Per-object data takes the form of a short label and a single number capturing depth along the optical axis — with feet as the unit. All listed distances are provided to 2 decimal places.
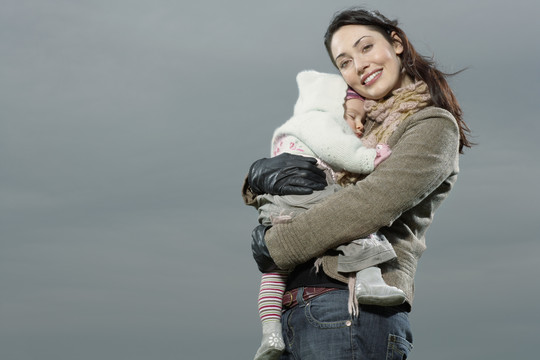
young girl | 9.62
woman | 9.67
